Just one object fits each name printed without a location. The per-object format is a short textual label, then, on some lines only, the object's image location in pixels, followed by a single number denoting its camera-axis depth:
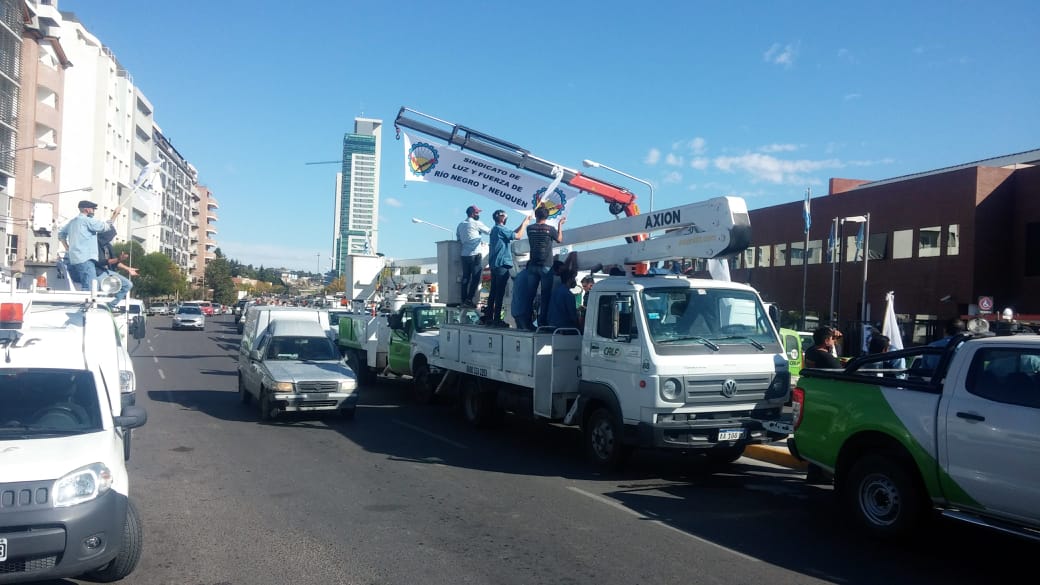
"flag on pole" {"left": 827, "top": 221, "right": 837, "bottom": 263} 34.19
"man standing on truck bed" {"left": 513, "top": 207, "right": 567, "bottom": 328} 11.57
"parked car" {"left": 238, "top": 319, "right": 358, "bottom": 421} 13.13
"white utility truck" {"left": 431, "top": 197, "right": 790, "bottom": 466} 8.89
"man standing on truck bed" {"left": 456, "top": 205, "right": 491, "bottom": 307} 13.96
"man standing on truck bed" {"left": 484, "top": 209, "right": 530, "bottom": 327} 13.02
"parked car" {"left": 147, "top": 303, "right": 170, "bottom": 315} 74.53
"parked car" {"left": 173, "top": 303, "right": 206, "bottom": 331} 46.81
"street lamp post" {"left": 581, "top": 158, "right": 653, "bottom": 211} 17.22
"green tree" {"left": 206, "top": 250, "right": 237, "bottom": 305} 109.05
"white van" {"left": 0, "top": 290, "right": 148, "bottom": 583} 4.72
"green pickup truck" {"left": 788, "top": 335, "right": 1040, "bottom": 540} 5.82
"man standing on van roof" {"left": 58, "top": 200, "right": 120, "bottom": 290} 11.53
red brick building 32.16
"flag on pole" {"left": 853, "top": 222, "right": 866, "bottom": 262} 33.53
